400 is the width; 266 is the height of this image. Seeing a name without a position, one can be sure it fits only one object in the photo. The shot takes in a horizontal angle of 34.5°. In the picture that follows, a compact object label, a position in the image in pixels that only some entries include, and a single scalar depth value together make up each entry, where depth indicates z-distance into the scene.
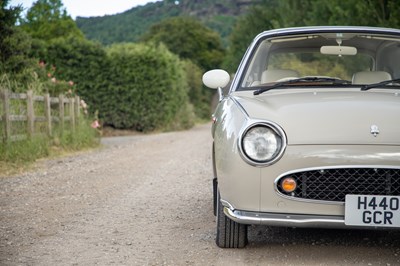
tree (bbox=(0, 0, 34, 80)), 13.84
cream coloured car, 3.56
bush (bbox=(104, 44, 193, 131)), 24.95
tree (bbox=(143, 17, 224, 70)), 67.31
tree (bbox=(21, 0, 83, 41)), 49.75
